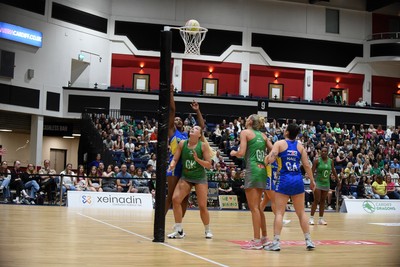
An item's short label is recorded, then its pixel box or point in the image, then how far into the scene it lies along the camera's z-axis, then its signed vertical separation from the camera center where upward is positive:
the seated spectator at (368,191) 25.16 -0.48
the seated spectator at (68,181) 20.94 -0.35
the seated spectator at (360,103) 39.86 +5.13
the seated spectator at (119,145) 26.44 +1.24
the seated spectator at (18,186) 20.31 -0.56
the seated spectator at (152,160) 23.89 +0.56
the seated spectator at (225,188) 22.69 -0.47
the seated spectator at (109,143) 26.41 +1.31
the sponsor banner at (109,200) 20.56 -0.97
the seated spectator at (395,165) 29.45 +0.79
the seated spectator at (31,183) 20.47 -0.44
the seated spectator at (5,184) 20.12 -0.49
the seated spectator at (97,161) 23.83 +0.44
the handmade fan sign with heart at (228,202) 22.69 -1.00
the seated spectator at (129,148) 25.68 +1.09
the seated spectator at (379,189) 25.23 -0.38
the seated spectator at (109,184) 21.48 -0.42
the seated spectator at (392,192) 25.49 -0.50
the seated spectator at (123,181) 21.52 -0.30
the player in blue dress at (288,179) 9.51 -0.03
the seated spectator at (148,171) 22.23 +0.09
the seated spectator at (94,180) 21.27 -0.30
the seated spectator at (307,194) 23.98 -0.65
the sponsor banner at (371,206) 24.17 -1.07
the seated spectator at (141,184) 21.89 -0.39
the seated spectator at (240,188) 22.83 -0.46
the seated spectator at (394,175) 27.75 +0.25
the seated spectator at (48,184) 20.91 -0.47
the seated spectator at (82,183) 21.22 -0.41
